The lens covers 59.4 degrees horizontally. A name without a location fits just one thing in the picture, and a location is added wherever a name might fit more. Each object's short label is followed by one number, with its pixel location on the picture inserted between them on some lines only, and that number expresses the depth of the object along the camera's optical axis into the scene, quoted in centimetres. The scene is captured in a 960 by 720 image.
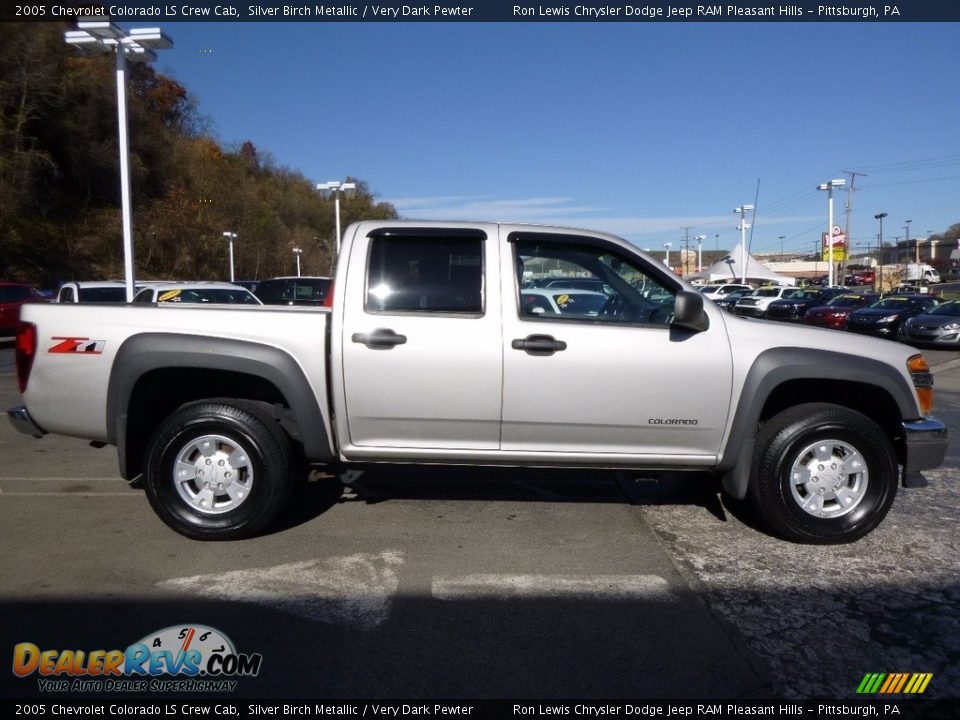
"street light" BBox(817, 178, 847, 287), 5206
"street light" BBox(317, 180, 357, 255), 2662
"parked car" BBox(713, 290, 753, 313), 4149
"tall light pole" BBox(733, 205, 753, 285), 5203
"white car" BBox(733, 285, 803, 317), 3850
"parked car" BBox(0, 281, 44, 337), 2211
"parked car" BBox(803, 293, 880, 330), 2811
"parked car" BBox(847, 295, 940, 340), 2416
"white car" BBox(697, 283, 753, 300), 4906
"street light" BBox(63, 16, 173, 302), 1450
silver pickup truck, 497
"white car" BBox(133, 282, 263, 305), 1636
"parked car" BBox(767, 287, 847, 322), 3286
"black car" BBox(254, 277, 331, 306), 2127
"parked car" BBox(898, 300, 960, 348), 2050
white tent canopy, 5544
